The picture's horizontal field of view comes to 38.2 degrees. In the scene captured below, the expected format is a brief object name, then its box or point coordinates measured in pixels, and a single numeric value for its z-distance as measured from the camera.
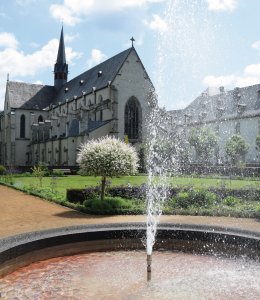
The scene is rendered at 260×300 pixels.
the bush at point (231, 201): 17.98
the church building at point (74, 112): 52.22
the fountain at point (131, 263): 6.26
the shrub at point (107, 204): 16.48
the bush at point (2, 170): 44.62
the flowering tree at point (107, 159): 17.16
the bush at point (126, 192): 20.00
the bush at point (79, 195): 19.05
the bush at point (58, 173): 41.86
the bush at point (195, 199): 17.84
